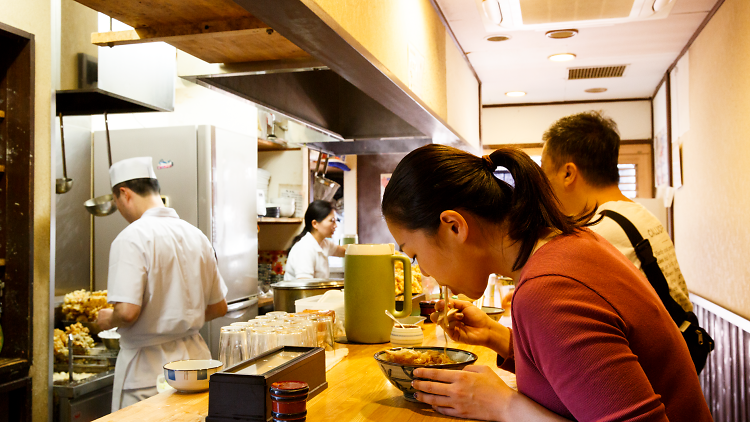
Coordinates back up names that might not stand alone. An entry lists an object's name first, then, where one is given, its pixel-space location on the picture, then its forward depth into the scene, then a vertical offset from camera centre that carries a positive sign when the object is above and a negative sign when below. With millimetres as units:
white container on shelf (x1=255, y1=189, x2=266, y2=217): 5002 +155
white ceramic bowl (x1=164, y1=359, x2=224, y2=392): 1435 -367
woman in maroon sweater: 884 -125
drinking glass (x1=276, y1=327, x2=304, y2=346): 1521 -292
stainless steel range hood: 1590 +509
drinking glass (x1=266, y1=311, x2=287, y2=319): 1803 -282
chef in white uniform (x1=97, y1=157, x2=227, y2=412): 2961 -358
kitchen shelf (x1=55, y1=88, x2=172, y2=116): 3105 +674
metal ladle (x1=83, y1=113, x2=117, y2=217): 3496 +104
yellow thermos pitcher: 1935 -231
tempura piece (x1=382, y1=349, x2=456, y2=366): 1374 -319
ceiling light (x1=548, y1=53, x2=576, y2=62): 4758 +1278
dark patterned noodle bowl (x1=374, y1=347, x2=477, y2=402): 1316 -335
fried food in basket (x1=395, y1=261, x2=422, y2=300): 2426 -266
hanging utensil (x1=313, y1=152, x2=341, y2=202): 5171 +304
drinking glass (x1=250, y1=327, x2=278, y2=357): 1507 -300
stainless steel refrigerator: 4258 +262
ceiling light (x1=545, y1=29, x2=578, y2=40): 4056 +1260
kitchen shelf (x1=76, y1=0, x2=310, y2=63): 1644 +571
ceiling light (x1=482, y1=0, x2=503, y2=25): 3369 +1207
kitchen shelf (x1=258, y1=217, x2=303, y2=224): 5176 +14
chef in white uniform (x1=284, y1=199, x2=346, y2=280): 5051 -210
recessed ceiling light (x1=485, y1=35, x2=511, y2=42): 4234 +1279
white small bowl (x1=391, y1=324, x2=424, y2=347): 1790 -348
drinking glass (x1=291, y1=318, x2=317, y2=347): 1570 -289
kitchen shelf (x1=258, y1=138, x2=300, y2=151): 5369 +695
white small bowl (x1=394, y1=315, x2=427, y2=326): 2155 -362
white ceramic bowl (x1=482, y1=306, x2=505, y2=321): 2254 -353
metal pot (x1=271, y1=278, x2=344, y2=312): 2635 -308
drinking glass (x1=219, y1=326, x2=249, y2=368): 1519 -315
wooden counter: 1270 -412
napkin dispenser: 1161 -336
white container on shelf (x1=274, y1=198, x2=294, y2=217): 5652 +154
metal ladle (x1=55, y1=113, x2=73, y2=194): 3193 +208
